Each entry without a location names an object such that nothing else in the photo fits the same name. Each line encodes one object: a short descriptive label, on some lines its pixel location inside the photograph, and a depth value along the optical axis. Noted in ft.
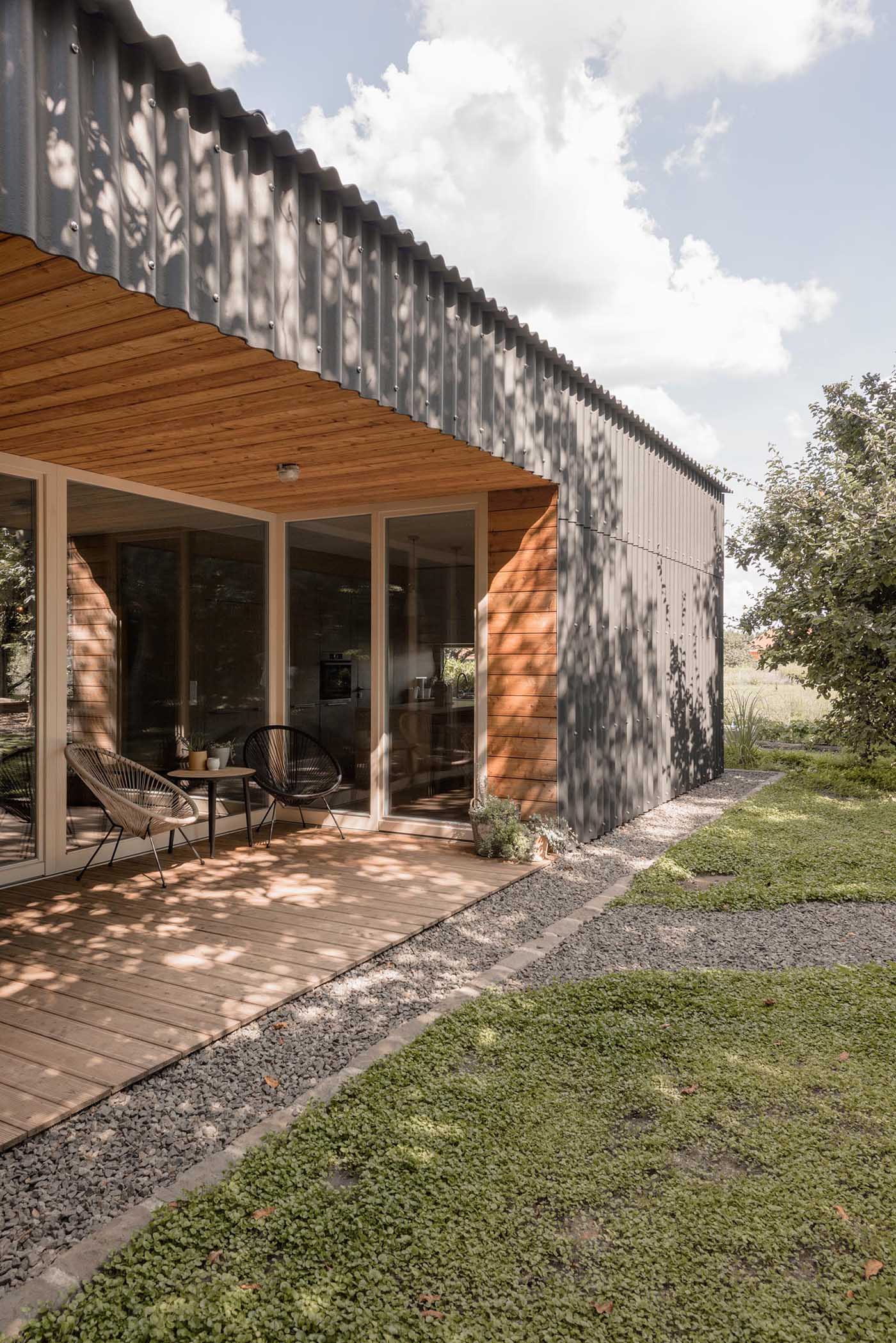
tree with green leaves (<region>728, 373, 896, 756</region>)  27.68
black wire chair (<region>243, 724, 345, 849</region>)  21.26
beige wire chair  15.71
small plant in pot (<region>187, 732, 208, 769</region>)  18.94
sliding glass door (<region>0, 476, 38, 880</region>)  15.88
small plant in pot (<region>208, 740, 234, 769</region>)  20.25
